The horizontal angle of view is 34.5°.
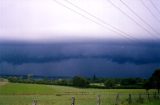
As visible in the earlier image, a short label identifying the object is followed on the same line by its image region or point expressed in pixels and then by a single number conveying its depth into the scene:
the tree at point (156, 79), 56.82
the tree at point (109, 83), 68.71
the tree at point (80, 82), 67.51
